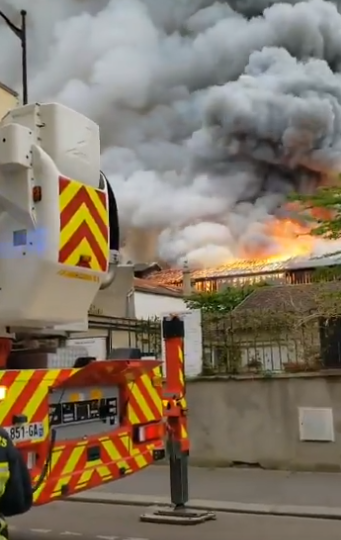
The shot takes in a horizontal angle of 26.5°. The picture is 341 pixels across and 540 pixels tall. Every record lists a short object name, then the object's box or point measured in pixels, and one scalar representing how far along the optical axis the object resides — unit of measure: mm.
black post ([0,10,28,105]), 6727
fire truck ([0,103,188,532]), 5270
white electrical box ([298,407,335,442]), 9898
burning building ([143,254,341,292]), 38328
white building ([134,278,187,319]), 30906
